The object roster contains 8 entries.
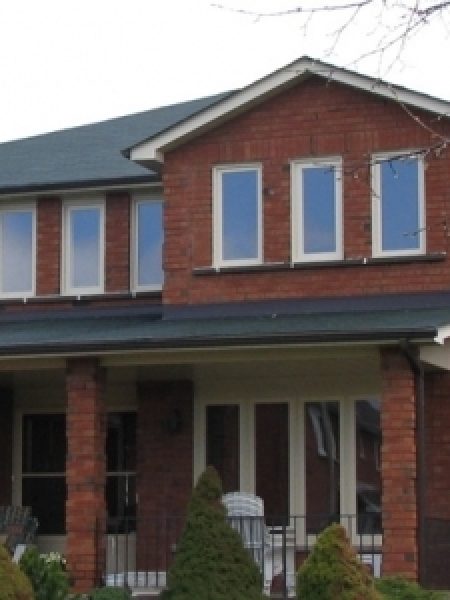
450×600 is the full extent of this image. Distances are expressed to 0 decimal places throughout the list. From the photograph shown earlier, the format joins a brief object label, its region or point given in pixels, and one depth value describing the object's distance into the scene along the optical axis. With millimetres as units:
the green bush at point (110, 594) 16969
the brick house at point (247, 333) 18406
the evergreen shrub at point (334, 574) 14438
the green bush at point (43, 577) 16172
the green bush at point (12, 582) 13771
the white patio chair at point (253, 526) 17719
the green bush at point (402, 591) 16078
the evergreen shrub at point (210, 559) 15844
